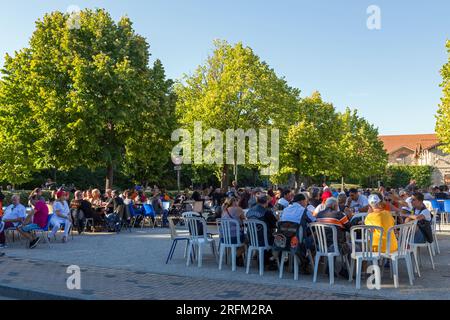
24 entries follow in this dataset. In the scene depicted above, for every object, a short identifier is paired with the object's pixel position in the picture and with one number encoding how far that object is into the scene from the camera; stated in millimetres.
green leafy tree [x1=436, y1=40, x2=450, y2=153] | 31688
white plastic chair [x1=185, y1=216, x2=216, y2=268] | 10398
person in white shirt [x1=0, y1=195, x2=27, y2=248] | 13877
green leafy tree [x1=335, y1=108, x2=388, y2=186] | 58156
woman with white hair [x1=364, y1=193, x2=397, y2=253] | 8219
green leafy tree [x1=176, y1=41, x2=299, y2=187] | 37656
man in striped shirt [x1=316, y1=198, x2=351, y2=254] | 8492
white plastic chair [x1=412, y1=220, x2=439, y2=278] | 9231
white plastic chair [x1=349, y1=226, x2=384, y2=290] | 7965
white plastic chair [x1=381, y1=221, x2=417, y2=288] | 8023
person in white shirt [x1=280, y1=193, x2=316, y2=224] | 8995
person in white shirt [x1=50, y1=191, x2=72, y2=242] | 14312
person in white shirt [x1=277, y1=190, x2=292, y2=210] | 13312
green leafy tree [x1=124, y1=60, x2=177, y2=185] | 29234
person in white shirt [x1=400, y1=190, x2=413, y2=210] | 13508
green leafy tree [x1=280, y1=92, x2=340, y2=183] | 49156
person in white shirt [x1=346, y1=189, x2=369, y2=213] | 12589
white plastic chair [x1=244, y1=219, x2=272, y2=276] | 9289
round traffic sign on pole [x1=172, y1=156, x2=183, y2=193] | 29216
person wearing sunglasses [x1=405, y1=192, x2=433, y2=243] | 10016
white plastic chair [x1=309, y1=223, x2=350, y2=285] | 8359
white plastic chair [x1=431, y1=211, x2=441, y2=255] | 11970
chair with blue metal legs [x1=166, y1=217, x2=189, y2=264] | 10516
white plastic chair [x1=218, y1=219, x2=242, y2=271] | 9773
